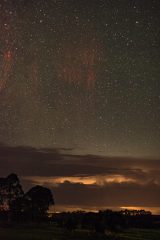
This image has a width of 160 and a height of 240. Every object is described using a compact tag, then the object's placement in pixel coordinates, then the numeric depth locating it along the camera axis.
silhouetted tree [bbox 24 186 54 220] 54.17
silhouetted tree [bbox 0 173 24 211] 55.71
